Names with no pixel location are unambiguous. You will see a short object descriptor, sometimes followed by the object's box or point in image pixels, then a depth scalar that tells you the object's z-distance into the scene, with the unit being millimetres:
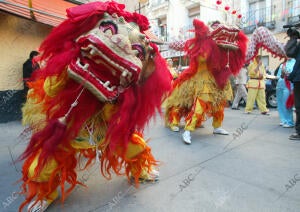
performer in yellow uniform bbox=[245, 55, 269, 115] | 5697
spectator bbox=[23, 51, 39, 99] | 4648
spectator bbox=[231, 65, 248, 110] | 6829
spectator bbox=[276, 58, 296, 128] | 4297
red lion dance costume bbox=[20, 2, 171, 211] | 1385
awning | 3941
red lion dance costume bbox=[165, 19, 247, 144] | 3047
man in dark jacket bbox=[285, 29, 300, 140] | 3372
